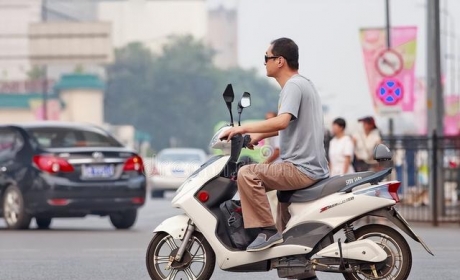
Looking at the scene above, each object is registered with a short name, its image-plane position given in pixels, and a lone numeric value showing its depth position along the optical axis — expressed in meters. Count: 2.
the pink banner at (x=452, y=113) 81.04
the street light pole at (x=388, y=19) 40.48
